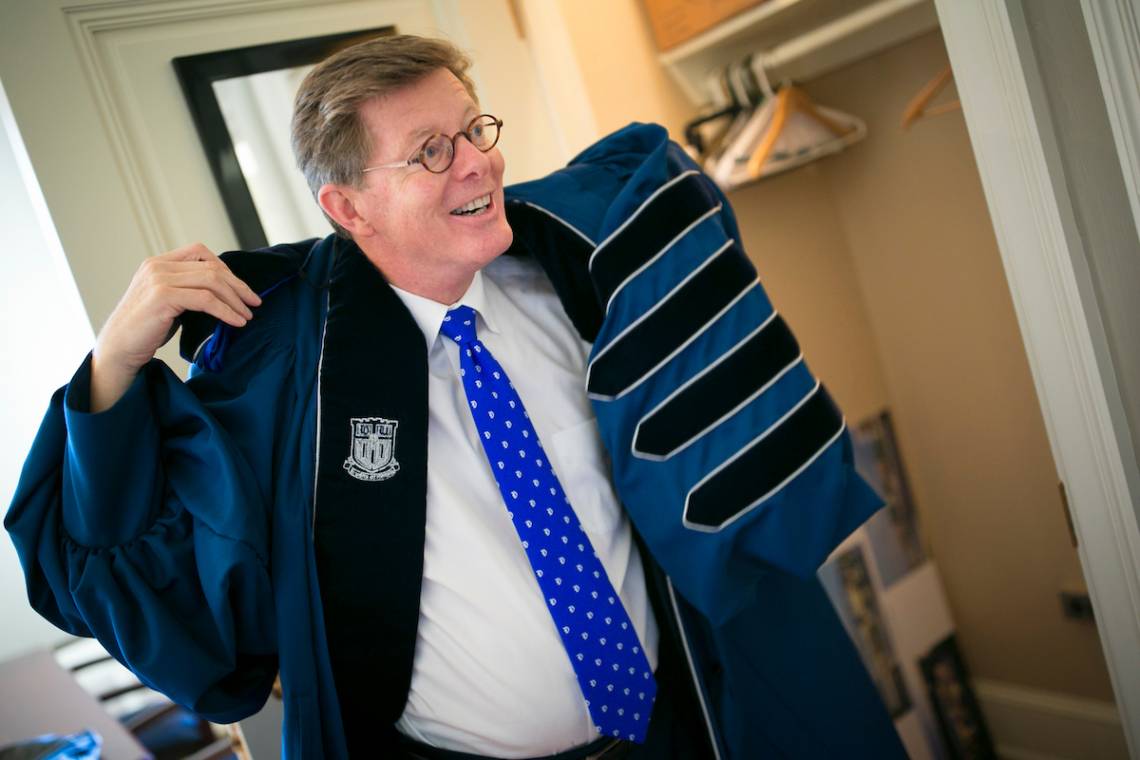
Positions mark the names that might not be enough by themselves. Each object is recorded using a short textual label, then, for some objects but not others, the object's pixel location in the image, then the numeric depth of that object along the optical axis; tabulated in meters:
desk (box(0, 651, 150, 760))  2.12
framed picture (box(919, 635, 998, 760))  2.38
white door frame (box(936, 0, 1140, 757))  1.16
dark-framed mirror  1.77
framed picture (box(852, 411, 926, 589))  2.35
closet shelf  1.85
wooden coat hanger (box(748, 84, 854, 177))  1.91
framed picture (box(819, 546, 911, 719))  2.24
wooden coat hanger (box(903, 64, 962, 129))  1.73
